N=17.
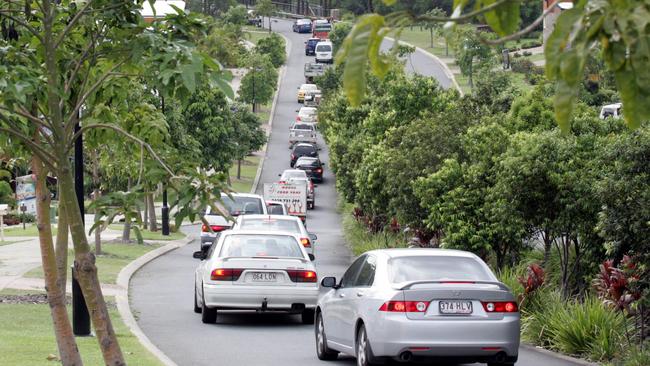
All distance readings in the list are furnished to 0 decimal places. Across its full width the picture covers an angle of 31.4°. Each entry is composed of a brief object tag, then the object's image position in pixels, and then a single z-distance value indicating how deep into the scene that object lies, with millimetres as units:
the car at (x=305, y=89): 92562
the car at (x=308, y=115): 81250
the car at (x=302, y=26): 134625
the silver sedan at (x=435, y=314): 12461
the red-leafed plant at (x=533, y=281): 18281
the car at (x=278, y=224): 26000
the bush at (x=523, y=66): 81438
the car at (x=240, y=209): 30125
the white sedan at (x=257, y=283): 18031
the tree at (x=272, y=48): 105312
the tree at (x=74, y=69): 7773
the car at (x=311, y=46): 115900
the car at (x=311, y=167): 65438
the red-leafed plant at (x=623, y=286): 14523
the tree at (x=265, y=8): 136125
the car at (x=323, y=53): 104562
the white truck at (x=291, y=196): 45094
